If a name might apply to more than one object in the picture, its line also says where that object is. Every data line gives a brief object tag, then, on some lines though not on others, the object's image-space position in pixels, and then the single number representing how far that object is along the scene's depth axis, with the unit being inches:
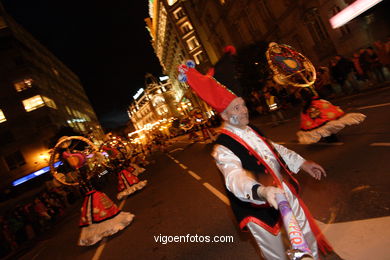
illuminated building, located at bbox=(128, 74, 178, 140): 4409.5
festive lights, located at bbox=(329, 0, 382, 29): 579.7
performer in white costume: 97.7
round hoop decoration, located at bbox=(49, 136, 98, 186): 295.3
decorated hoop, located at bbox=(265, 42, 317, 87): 274.8
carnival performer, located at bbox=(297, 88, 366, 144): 266.8
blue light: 1290.6
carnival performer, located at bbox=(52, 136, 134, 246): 287.4
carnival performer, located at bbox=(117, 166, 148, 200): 465.1
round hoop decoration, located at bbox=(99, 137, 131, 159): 455.8
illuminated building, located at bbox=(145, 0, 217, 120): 2197.3
